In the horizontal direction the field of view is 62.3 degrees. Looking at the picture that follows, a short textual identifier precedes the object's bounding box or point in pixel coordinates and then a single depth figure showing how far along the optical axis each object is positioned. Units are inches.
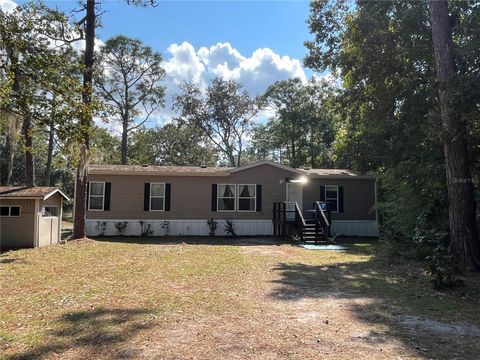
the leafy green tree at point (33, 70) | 339.3
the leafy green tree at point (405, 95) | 372.8
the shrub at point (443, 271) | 276.2
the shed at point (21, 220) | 479.5
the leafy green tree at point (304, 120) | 1290.6
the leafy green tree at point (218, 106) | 1359.5
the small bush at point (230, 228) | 671.8
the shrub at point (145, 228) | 657.0
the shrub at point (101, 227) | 650.2
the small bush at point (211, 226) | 669.9
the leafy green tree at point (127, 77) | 1145.4
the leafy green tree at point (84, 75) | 540.0
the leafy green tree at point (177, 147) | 1489.7
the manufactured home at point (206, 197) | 655.8
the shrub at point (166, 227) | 663.1
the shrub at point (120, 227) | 649.6
